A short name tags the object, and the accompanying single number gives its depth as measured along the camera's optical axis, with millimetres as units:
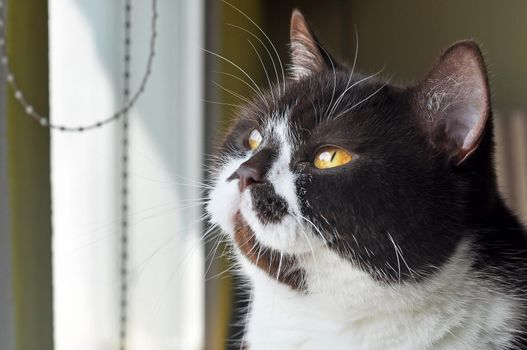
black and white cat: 827
